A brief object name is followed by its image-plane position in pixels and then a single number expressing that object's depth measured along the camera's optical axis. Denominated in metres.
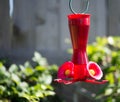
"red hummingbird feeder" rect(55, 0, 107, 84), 2.46
